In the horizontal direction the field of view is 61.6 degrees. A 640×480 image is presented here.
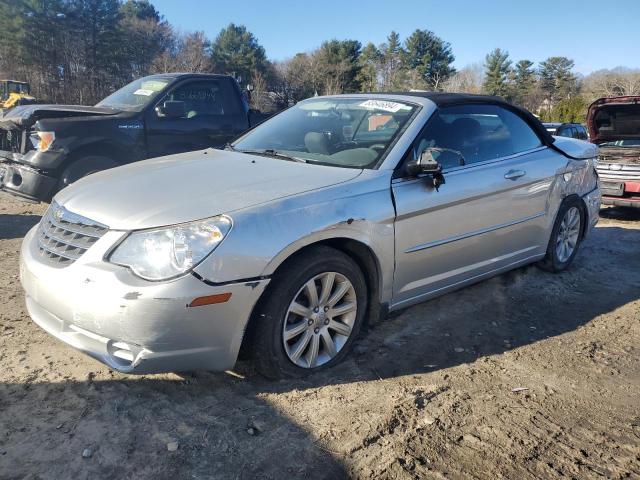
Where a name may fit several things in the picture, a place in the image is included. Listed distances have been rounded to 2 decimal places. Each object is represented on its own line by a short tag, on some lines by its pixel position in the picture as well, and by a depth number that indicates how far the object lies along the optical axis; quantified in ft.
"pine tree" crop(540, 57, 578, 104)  203.31
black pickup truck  20.24
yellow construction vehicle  106.52
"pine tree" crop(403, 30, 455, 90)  203.10
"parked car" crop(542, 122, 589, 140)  51.63
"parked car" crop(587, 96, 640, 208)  26.96
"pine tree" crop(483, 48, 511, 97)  213.25
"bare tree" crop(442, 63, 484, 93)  189.02
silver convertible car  8.39
